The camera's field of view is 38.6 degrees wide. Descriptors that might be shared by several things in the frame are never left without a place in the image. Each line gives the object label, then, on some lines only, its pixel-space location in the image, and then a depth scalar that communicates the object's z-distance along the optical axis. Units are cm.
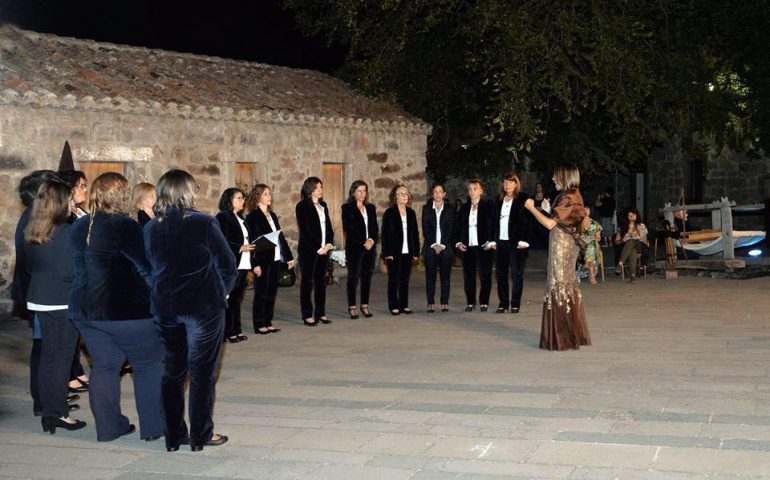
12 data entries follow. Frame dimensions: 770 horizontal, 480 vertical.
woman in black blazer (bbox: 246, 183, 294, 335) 1109
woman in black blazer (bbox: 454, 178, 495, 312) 1271
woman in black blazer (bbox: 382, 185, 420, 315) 1271
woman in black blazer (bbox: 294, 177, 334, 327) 1176
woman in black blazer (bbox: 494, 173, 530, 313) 1242
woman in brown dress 952
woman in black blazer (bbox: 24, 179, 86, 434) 681
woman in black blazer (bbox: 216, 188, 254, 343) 1051
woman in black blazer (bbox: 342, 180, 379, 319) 1220
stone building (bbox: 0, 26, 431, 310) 1331
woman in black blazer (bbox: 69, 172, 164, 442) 631
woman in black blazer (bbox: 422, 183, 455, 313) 1282
